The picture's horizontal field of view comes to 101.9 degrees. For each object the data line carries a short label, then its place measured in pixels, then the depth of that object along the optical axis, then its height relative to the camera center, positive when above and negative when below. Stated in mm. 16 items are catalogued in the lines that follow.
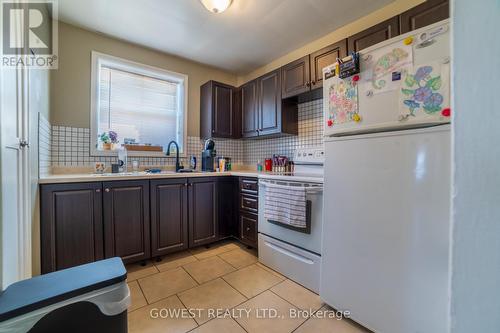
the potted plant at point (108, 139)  2311 +290
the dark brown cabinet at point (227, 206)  2496 -513
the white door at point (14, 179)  850 -72
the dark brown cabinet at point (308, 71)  1979 +1043
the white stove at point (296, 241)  1576 -674
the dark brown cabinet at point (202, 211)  2271 -539
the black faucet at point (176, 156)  2705 +116
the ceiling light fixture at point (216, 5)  1749 +1402
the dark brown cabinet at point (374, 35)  1621 +1105
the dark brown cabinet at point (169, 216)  2030 -534
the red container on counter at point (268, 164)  2924 +10
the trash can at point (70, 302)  667 -499
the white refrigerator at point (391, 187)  977 -122
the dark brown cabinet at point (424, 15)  1408 +1100
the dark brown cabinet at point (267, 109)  2541 +738
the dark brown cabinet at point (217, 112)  2873 +770
